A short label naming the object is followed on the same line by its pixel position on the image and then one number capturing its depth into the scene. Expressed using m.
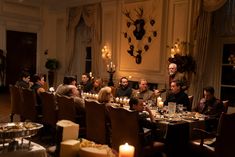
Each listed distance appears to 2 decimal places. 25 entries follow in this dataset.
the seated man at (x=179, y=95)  4.96
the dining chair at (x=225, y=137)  3.24
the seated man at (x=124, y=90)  6.25
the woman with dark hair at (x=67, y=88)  5.10
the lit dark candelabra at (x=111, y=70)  7.91
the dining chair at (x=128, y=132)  3.43
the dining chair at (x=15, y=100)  5.82
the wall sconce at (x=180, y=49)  6.52
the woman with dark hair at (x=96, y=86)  6.96
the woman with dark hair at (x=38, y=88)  5.46
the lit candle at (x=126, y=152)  1.49
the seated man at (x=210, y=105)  4.54
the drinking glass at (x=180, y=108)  4.50
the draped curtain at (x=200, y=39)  6.25
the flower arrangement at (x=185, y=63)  6.25
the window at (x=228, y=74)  6.23
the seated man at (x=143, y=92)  5.85
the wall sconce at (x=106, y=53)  8.42
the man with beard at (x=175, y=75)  6.09
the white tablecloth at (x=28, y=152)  1.94
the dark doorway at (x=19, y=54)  10.30
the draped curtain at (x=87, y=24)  8.97
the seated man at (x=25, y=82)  6.28
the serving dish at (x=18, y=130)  2.03
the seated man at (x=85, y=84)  7.26
